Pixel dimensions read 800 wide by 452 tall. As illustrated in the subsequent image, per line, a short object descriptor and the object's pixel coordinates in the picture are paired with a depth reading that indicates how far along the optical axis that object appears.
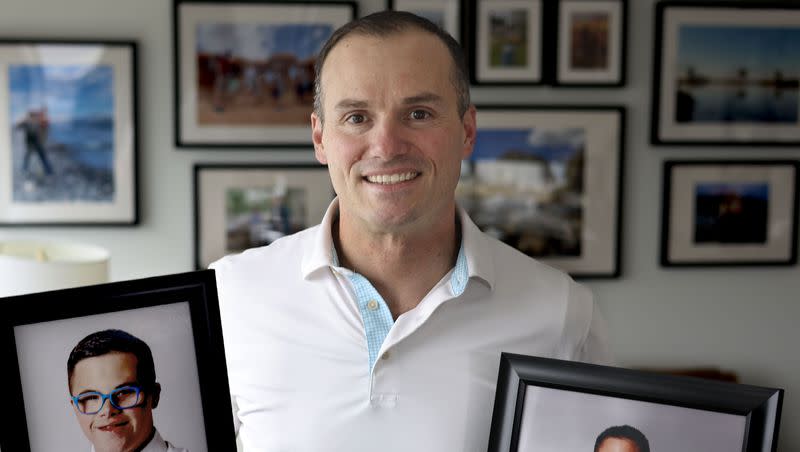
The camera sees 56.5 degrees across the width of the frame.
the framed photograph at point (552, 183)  2.83
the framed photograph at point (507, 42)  2.77
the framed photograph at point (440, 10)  2.73
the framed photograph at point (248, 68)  2.67
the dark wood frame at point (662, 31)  2.83
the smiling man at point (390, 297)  1.31
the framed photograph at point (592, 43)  2.80
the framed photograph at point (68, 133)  2.62
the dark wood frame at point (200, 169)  2.70
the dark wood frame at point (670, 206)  2.89
